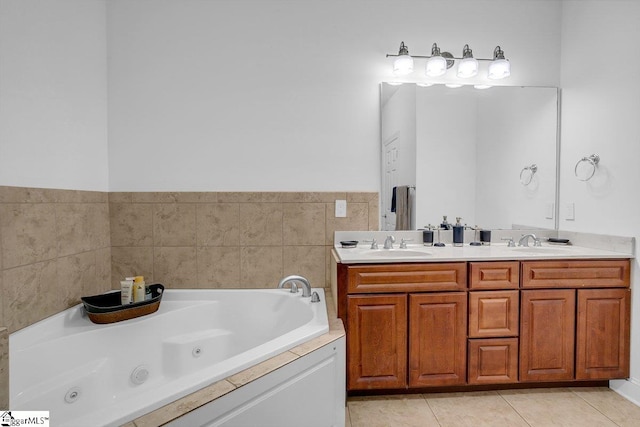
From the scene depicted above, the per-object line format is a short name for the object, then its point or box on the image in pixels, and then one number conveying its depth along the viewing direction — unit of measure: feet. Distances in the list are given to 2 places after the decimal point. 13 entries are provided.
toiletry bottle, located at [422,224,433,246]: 7.97
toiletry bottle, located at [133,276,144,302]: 6.62
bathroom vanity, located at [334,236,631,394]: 6.32
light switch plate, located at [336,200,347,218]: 7.93
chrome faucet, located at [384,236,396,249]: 7.64
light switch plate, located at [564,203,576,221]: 7.91
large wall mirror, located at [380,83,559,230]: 7.97
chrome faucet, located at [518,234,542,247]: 7.86
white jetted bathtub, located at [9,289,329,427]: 4.25
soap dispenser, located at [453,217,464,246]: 8.00
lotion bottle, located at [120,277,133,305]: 6.52
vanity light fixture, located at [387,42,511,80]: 7.66
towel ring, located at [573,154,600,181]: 7.29
